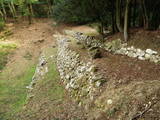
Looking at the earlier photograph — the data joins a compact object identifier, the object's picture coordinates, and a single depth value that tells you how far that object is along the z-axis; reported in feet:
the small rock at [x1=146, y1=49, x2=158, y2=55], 21.81
